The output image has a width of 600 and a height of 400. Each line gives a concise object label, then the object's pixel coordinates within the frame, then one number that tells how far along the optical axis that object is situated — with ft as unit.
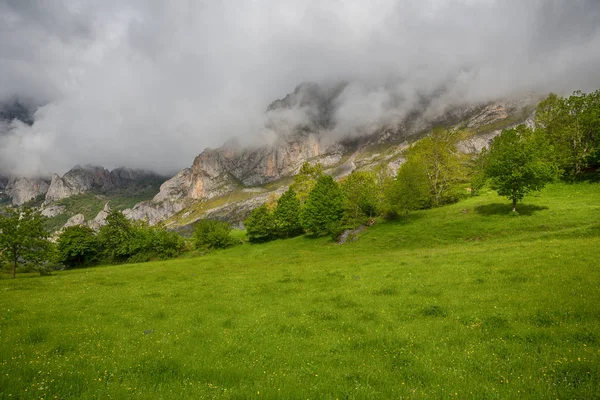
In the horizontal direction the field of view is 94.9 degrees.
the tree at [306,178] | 237.45
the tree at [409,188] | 169.78
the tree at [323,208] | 202.39
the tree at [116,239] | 281.74
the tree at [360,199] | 195.62
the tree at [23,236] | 142.41
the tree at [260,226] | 248.32
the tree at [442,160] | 200.75
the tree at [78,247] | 270.46
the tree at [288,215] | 239.30
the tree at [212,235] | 262.88
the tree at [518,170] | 139.03
